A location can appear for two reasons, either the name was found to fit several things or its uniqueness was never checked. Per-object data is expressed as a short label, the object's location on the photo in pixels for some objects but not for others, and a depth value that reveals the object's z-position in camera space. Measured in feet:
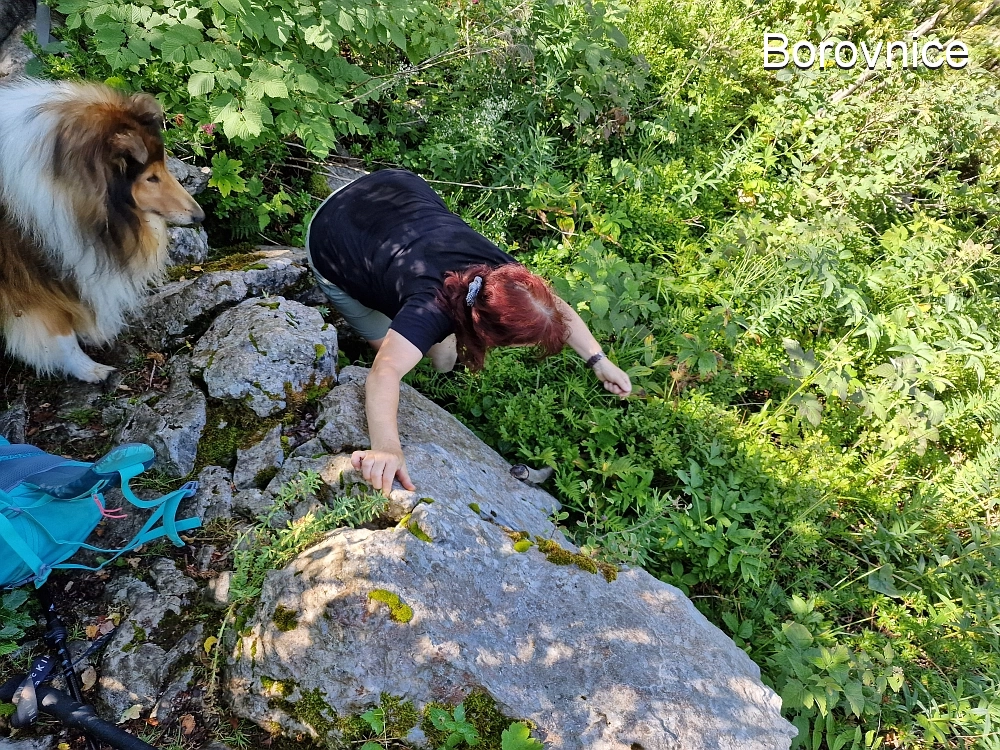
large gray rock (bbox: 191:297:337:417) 9.84
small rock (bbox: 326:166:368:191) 15.64
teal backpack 7.48
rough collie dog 9.28
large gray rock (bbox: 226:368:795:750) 6.95
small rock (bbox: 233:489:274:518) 8.88
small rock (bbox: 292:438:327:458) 9.18
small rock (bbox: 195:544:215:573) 8.49
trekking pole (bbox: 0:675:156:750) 6.70
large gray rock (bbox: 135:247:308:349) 11.27
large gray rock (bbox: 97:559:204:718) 7.41
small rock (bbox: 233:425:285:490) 9.16
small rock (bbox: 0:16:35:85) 13.58
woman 8.48
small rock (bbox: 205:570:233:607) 8.06
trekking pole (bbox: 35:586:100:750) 7.22
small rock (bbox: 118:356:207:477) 9.29
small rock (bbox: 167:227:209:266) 12.35
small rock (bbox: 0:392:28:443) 10.07
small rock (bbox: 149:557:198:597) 8.20
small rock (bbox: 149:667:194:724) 7.25
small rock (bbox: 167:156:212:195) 12.70
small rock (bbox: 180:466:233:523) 8.93
